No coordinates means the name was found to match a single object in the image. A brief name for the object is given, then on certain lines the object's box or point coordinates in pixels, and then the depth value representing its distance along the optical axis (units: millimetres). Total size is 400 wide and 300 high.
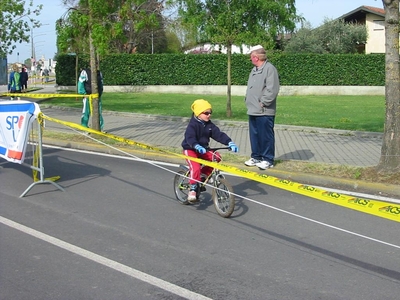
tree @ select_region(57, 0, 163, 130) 13180
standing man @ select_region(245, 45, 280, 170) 9922
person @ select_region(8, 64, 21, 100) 24156
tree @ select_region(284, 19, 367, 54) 45312
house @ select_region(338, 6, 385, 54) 48188
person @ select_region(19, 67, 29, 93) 30727
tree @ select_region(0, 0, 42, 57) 24967
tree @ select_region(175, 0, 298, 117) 19188
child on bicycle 7625
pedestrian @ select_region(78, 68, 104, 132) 14406
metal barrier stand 8467
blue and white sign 8708
